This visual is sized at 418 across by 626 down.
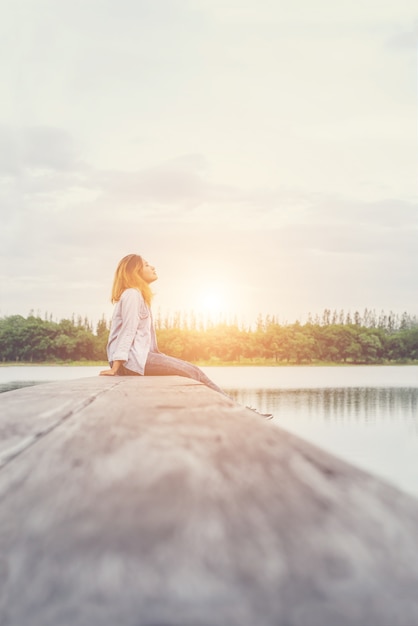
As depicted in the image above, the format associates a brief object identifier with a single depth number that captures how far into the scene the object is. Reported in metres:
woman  3.94
